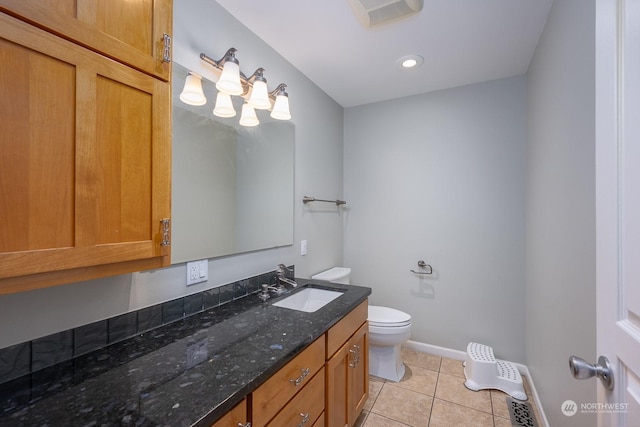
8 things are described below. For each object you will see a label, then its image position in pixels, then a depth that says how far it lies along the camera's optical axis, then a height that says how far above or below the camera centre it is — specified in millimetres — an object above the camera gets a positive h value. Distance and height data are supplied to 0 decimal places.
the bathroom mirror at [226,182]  1349 +199
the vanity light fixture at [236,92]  1409 +699
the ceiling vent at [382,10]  1509 +1178
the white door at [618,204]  587 +27
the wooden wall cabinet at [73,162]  641 +143
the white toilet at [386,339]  2074 -954
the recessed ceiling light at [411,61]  2039 +1184
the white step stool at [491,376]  2006 -1226
